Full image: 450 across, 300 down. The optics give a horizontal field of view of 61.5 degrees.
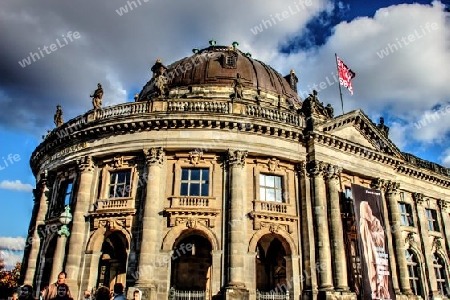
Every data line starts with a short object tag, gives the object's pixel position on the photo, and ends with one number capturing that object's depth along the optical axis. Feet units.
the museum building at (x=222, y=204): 65.62
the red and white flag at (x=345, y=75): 84.94
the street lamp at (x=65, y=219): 52.40
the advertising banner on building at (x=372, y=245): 71.15
